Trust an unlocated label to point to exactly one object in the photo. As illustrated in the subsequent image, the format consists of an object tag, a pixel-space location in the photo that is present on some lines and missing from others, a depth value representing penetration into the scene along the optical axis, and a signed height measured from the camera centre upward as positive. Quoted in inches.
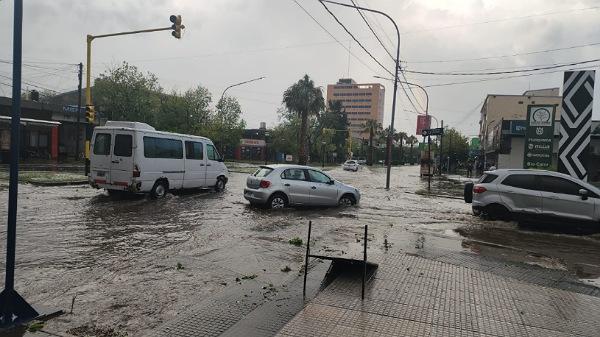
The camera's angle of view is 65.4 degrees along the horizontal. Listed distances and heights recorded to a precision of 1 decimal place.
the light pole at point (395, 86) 953.6 +160.4
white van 556.4 -15.7
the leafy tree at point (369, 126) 3904.0 +320.3
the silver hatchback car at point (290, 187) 538.6 -38.5
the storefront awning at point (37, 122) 1348.4 +53.7
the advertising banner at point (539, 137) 649.0 +44.8
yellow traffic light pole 694.3 +134.7
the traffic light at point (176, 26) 690.2 +182.2
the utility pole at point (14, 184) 170.2 -16.6
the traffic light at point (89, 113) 810.8 +52.7
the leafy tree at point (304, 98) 2257.6 +279.8
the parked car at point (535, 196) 470.0 -28.8
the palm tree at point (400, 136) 4784.0 +283.8
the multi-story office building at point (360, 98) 5036.9 +664.5
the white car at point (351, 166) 2207.2 -38.4
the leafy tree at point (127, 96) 1797.5 +194.7
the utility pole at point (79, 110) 1521.9 +108.0
